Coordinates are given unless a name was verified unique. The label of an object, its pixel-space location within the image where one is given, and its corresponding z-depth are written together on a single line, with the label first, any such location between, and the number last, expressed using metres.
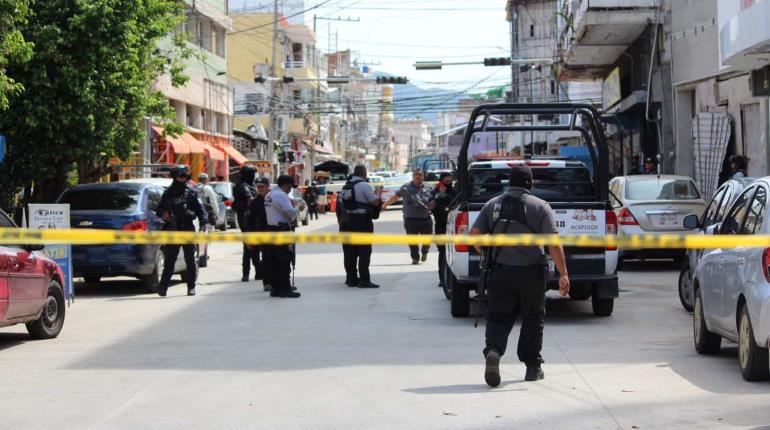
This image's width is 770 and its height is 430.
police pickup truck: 12.76
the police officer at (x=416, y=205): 20.89
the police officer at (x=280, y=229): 16.30
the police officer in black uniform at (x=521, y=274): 9.02
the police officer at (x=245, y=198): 19.33
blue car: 16.62
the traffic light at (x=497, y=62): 38.84
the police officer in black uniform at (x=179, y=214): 16.81
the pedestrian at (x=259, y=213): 17.62
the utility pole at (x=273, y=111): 52.75
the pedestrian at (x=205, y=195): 22.75
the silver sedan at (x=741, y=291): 8.38
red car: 10.59
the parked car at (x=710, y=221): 11.79
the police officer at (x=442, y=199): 19.12
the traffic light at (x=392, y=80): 44.75
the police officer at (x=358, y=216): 17.80
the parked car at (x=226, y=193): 36.66
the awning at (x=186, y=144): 39.38
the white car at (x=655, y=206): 19.28
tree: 19.61
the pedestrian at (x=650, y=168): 27.19
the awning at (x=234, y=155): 51.83
